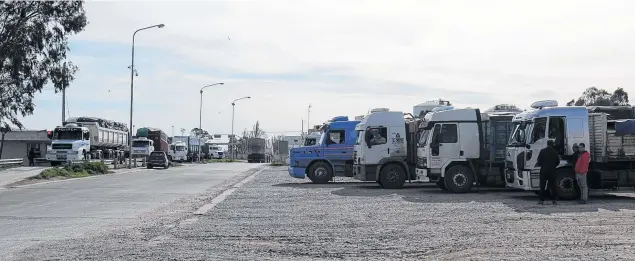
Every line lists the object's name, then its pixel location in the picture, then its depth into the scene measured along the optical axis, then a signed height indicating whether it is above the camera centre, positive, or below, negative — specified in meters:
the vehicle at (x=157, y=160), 55.84 -0.11
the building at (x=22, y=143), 89.06 +1.94
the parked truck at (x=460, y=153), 23.31 +0.23
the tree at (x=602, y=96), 65.72 +6.37
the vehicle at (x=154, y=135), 71.81 +2.43
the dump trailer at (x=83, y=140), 49.25 +1.38
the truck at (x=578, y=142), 19.77 +0.44
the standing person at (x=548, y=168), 18.45 -0.20
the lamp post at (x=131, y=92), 53.09 +5.21
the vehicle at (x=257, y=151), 90.25 +1.06
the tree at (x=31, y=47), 49.97 +8.04
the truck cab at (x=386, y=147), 25.78 +0.48
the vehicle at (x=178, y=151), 81.75 +0.90
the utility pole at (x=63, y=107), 58.53 +4.32
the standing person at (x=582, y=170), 18.30 -0.25
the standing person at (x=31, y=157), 59.80 +0.09
